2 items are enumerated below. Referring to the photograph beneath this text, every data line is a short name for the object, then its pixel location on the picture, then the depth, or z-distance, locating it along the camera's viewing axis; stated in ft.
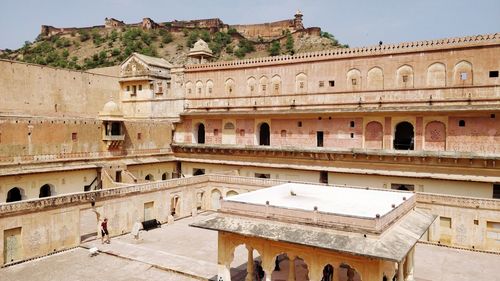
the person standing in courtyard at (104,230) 57.26
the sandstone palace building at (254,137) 59.36
